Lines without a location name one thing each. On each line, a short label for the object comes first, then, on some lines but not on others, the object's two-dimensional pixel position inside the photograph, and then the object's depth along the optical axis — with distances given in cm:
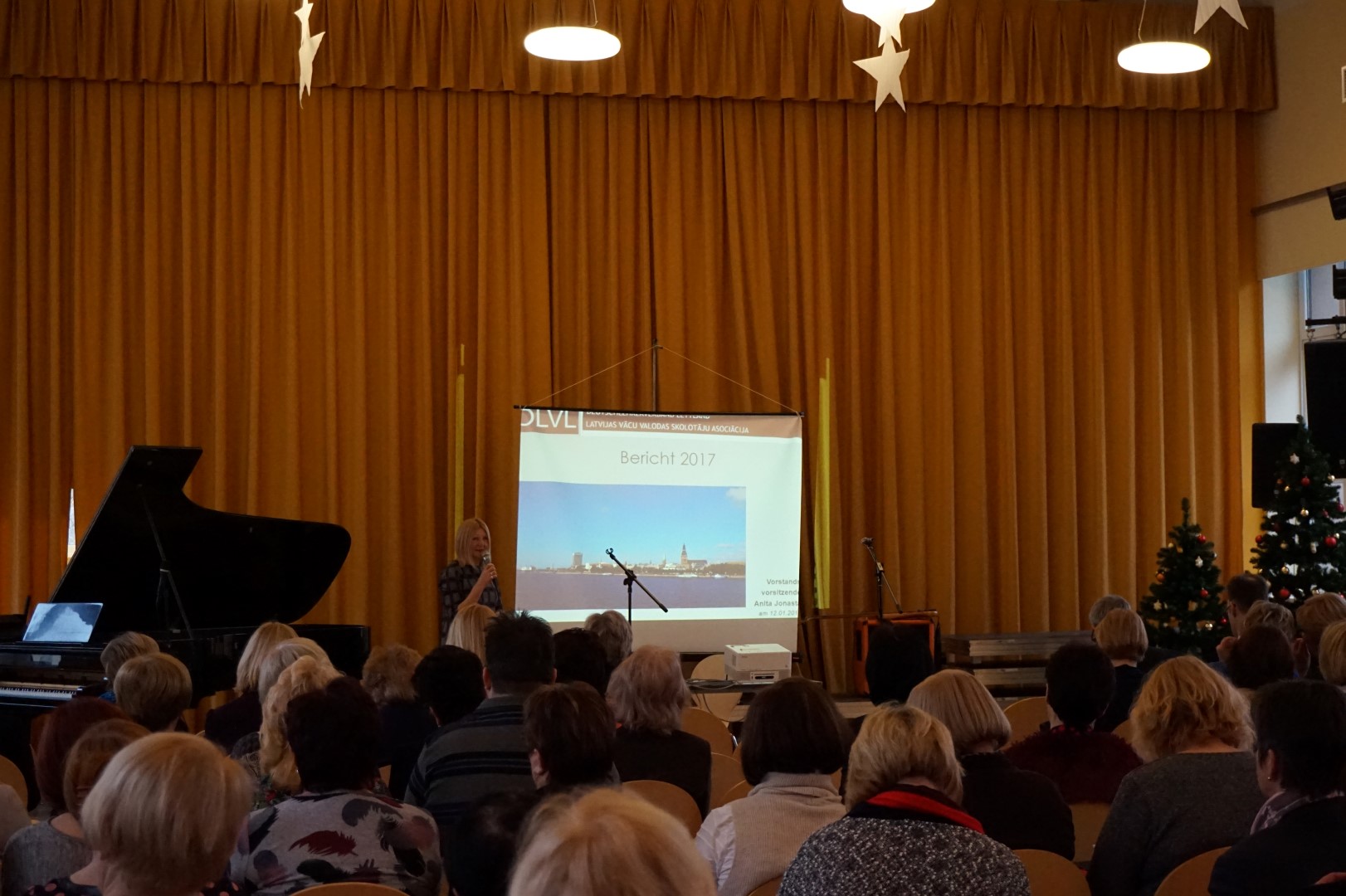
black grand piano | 579
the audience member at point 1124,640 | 490
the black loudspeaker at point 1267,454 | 897
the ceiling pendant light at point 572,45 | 636
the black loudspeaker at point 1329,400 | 889
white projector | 671
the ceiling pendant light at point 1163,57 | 652
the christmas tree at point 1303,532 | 848
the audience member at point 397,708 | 405
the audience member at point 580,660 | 450
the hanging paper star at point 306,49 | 522
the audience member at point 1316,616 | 495
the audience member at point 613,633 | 521
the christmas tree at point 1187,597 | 856
